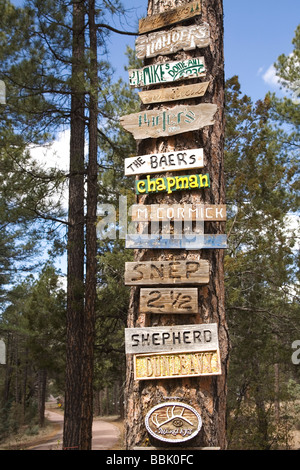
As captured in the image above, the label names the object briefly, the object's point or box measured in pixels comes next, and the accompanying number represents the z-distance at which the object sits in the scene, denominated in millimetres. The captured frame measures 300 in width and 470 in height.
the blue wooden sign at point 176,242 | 3025
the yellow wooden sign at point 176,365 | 2832
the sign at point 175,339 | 2877
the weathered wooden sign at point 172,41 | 3268
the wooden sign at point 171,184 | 3080
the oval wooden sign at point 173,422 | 2750
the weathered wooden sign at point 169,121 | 3164
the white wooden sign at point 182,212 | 3074
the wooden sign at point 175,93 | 3205
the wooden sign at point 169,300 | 2914
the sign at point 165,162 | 3107
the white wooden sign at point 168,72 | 3232
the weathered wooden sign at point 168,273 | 2959
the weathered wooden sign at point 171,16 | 3336
